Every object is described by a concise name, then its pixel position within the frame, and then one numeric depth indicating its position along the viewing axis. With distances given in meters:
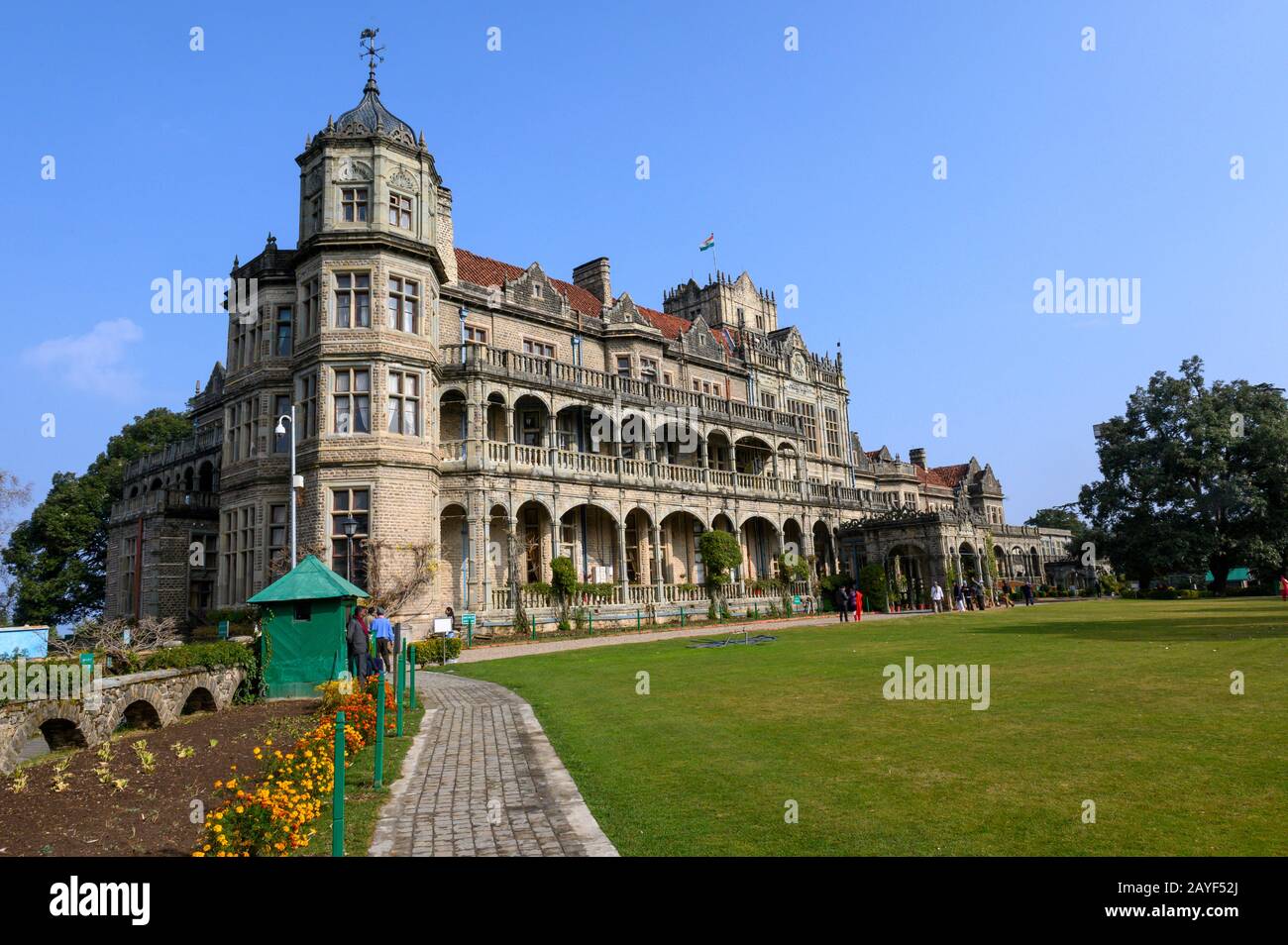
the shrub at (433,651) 23.22
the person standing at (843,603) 37.23
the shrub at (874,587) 44.78
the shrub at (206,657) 14.16
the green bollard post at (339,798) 5.41
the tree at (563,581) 31.98
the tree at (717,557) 39.28
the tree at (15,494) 41.47
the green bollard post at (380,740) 8.45
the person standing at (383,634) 17.70
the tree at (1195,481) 51.47
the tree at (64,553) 52.94
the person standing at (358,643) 15.59
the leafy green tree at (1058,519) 118.44
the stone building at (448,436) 28.34
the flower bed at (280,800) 5.75
